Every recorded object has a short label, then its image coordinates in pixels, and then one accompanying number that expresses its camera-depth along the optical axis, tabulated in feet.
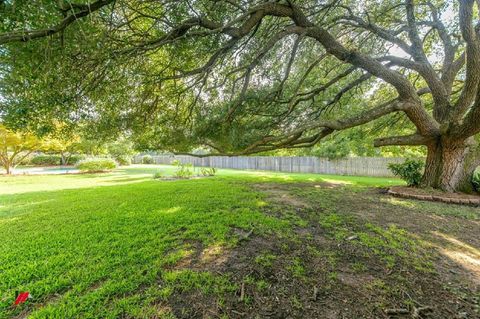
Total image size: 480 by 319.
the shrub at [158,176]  36.76
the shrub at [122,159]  70.18
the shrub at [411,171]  21.25
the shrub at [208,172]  38.99
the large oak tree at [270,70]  10.34
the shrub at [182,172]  36.16
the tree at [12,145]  41.86
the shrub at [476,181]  18.62
